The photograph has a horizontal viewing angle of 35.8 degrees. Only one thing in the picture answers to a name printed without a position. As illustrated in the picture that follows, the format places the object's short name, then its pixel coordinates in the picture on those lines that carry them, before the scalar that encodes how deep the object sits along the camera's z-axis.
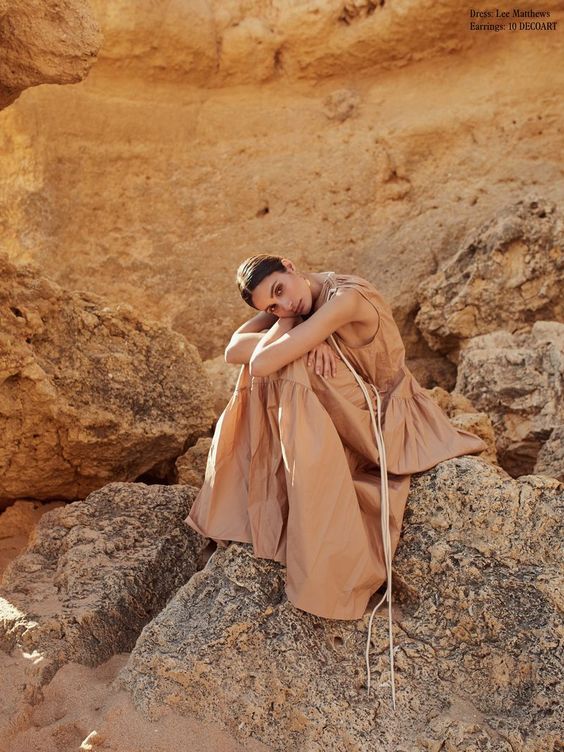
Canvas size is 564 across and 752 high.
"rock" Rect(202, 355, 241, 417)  5.93
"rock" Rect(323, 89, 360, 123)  7.73
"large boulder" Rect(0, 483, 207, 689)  3.12
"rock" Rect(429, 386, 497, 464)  4.41
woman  2.89
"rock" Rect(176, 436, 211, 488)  4.61
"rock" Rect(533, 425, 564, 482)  4.47
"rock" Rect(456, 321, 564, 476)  4.93
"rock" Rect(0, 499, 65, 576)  4.30
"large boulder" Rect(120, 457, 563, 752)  2.64
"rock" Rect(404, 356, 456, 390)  6.49
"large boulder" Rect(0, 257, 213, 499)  4.12
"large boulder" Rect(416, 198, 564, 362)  5.97
